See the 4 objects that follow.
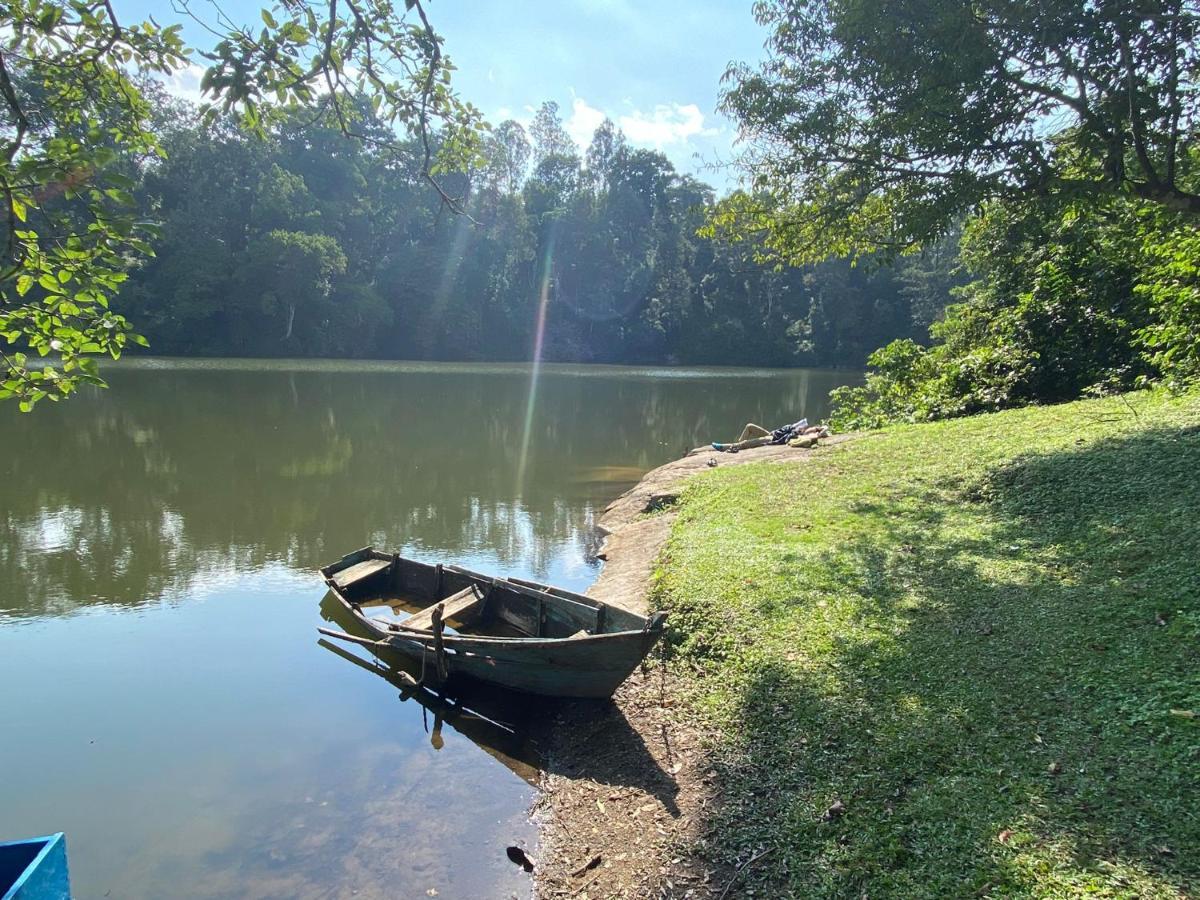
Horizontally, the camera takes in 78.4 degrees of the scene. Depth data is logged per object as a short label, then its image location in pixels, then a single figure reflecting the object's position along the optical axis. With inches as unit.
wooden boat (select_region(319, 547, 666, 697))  228.0
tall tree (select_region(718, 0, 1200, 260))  294.5
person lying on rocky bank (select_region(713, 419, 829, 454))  564.4
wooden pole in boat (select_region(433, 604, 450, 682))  259.7
